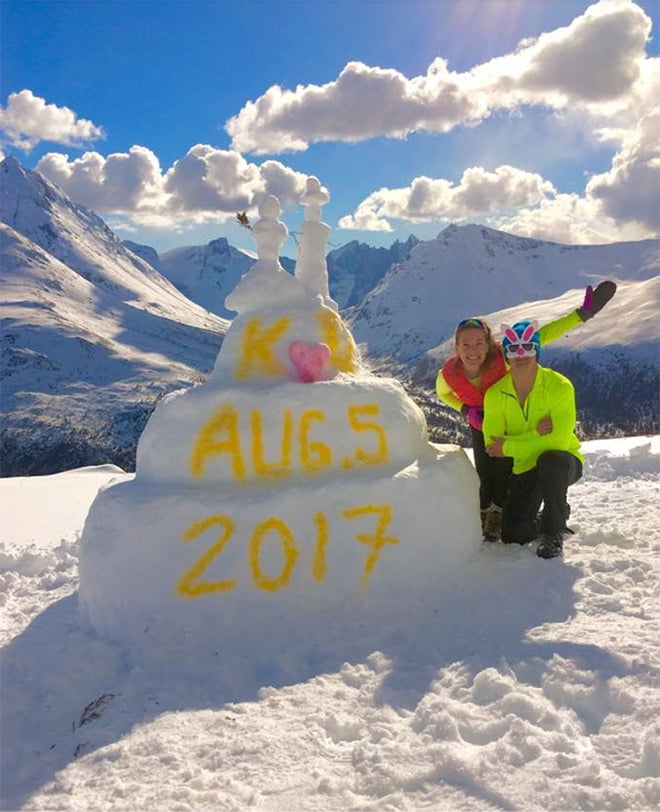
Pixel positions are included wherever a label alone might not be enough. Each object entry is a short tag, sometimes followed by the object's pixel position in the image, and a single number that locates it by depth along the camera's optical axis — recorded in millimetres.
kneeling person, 4316
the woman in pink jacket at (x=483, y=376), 4570
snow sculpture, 3775
